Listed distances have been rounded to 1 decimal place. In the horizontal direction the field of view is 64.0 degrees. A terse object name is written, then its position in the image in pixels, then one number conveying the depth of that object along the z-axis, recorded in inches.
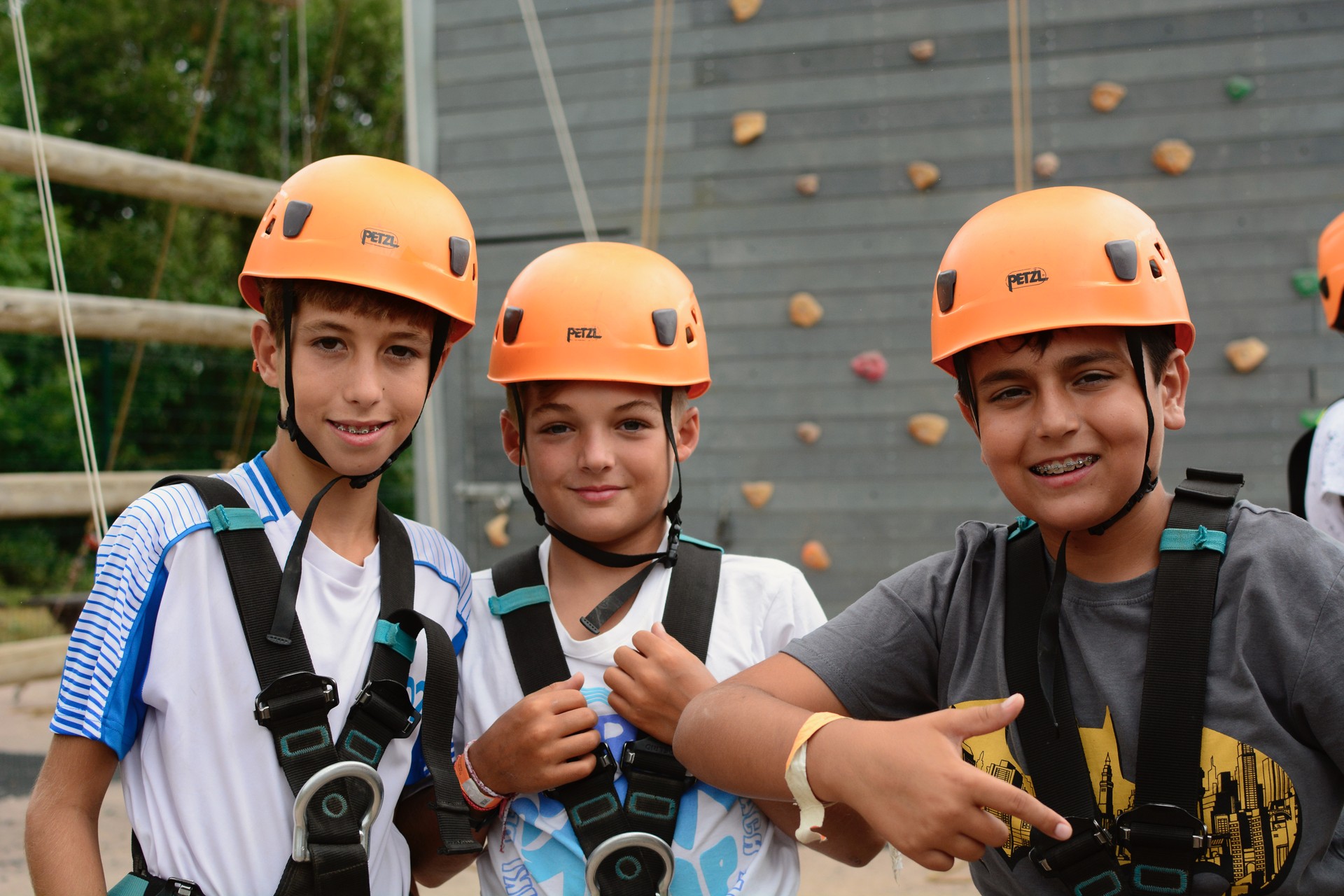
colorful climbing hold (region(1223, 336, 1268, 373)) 255.0
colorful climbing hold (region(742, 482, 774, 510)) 289.7
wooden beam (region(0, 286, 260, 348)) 230.5
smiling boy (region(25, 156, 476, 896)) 78.7
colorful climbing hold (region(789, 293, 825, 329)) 285.6
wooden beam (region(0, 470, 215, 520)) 237.8
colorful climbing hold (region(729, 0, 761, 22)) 285.9
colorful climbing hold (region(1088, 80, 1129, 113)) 259.1
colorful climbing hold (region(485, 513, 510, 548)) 312.7
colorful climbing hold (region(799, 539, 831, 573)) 283.4
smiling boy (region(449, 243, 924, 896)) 87.4
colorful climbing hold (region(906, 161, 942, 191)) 273.7
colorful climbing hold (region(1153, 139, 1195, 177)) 256.4
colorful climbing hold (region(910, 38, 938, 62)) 271.7
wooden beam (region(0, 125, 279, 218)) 225.9
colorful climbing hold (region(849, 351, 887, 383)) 279.4
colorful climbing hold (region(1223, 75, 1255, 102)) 252.5
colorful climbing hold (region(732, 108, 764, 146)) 286.7
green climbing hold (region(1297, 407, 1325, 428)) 250.1
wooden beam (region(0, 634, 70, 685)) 230.5
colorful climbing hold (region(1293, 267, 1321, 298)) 250.5
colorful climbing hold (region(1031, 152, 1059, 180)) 263.4
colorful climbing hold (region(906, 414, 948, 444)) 274.5
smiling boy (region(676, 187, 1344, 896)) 67.6
